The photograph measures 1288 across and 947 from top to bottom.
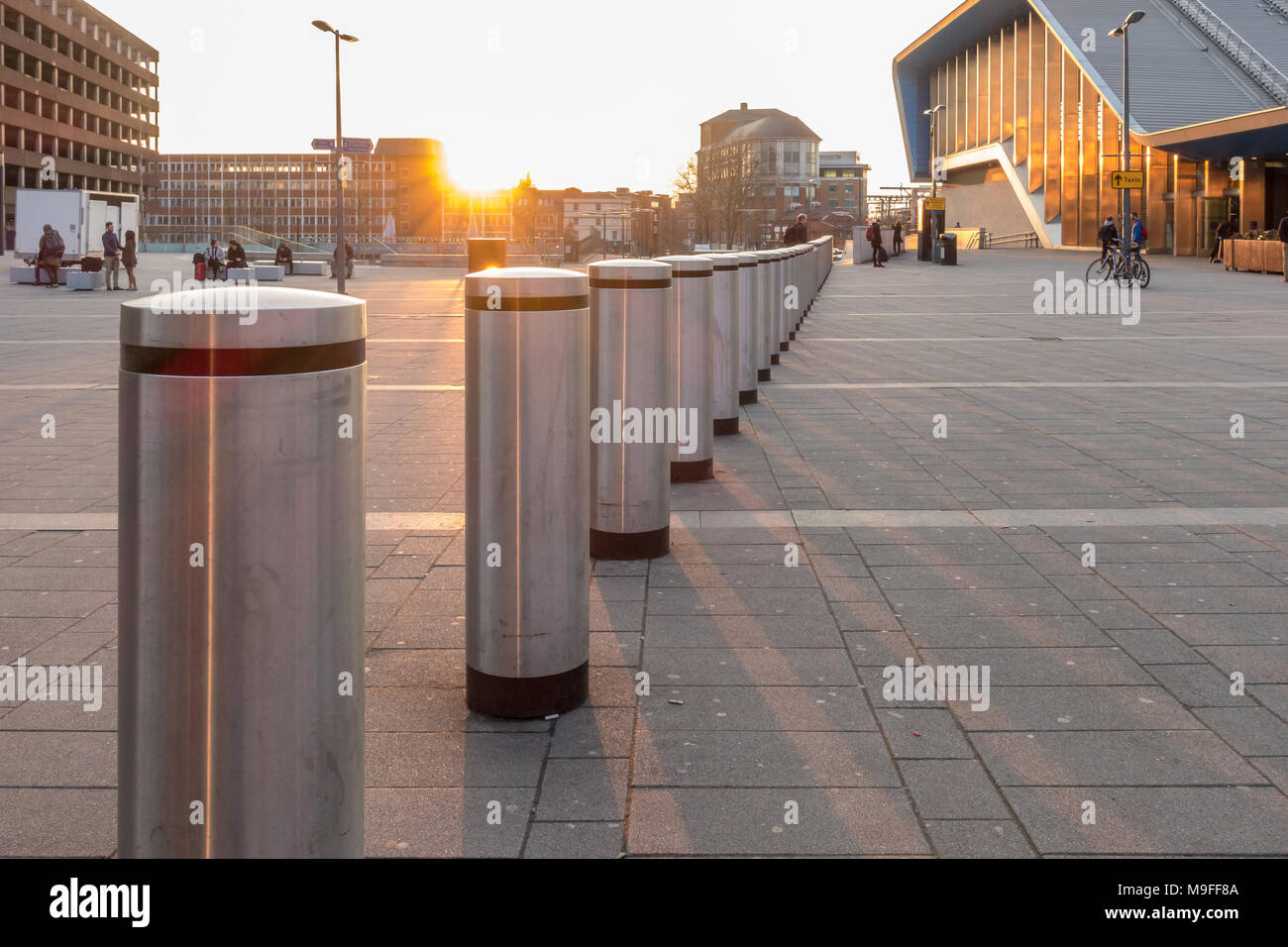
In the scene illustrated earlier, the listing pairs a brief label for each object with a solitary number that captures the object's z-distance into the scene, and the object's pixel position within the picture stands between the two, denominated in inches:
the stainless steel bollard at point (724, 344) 327.0
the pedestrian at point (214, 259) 1473.9
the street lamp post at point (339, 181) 1364.4
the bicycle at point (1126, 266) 1184.2
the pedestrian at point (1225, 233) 1609.3
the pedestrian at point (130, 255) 1279.5
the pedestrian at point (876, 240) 1868.8
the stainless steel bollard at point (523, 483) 149.3
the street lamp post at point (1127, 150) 1555.9
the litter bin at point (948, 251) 1819.6
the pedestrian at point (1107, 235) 1238.9
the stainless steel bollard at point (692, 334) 275.4
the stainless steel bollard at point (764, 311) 474.6
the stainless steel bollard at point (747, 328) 380.5
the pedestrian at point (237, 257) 1585.9
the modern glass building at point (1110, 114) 1841.8
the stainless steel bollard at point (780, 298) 558.3
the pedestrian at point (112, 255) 1250.6
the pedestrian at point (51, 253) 1298.0
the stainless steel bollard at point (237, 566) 84.7
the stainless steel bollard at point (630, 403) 211.5
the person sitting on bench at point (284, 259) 1936.5
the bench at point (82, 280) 1248.8
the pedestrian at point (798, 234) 1184.8
